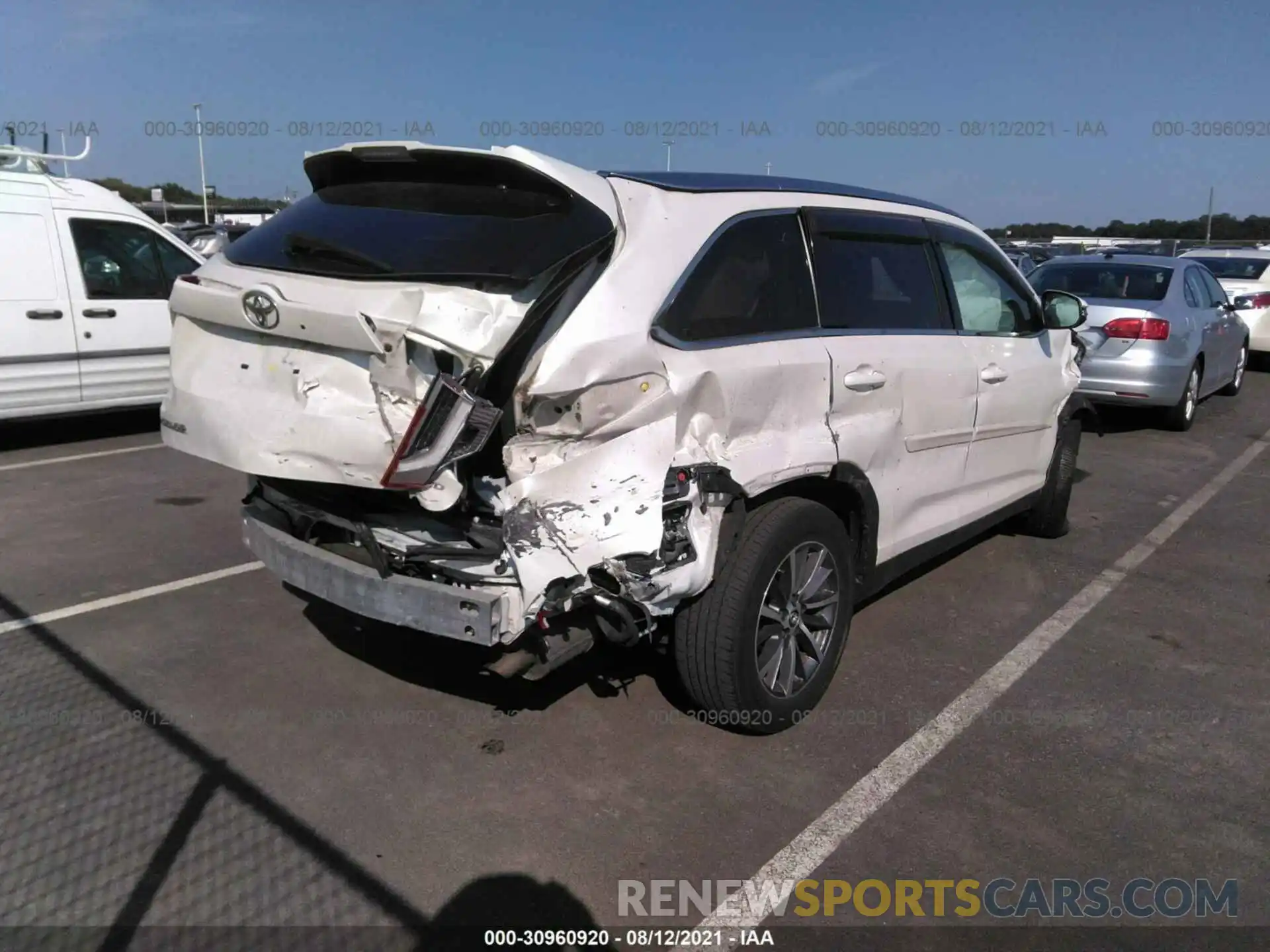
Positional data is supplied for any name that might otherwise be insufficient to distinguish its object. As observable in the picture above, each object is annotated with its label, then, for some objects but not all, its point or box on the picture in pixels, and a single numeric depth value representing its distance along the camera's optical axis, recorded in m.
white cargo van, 7.51
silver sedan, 9.11
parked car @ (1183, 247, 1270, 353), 14.23
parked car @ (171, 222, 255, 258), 10.12
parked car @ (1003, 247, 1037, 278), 22.29
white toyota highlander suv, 2.82
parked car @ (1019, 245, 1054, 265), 26.09
